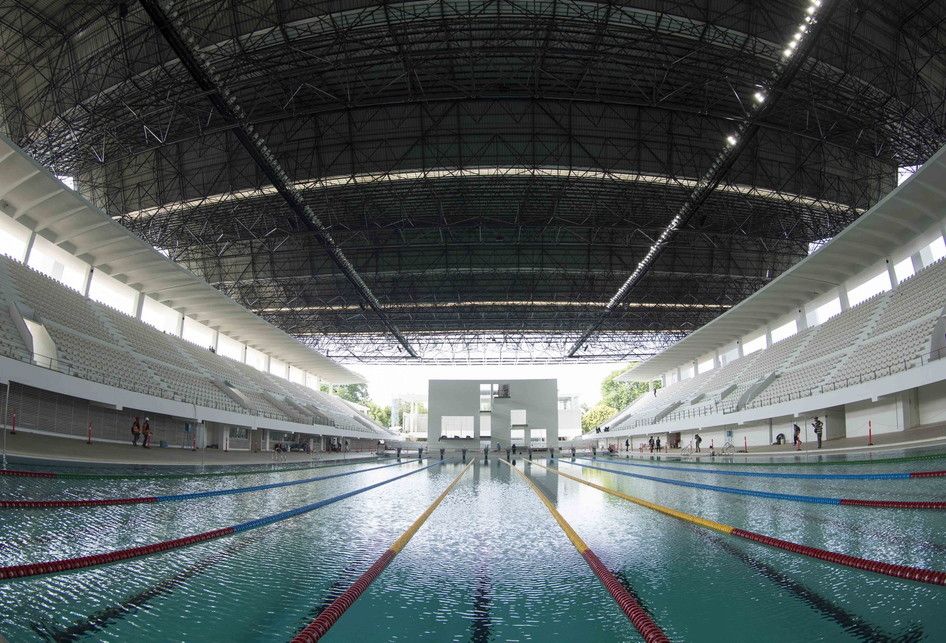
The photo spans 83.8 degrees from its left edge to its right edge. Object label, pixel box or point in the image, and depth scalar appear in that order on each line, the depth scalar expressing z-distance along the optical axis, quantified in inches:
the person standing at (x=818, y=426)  804.0
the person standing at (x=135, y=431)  741.9
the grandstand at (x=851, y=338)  694.5
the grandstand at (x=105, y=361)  624.7
